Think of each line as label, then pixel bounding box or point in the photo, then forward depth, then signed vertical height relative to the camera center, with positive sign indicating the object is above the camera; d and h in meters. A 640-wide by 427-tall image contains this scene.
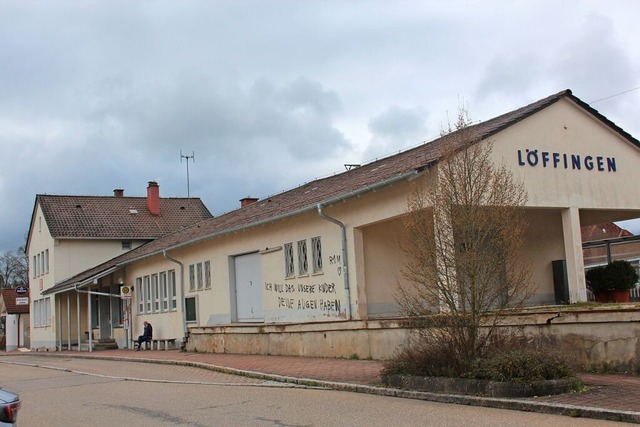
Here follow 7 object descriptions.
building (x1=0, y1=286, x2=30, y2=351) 53.22 -0.49
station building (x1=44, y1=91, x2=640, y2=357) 17.77 +1.81
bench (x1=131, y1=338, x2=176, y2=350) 29.28 -1.50
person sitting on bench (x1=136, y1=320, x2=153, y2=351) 30.86 -1.14
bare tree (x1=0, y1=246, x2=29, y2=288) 97.25 +6.06
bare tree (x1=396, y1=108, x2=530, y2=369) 11.80 +0.56
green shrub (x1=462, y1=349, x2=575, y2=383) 10.48 -1.18
